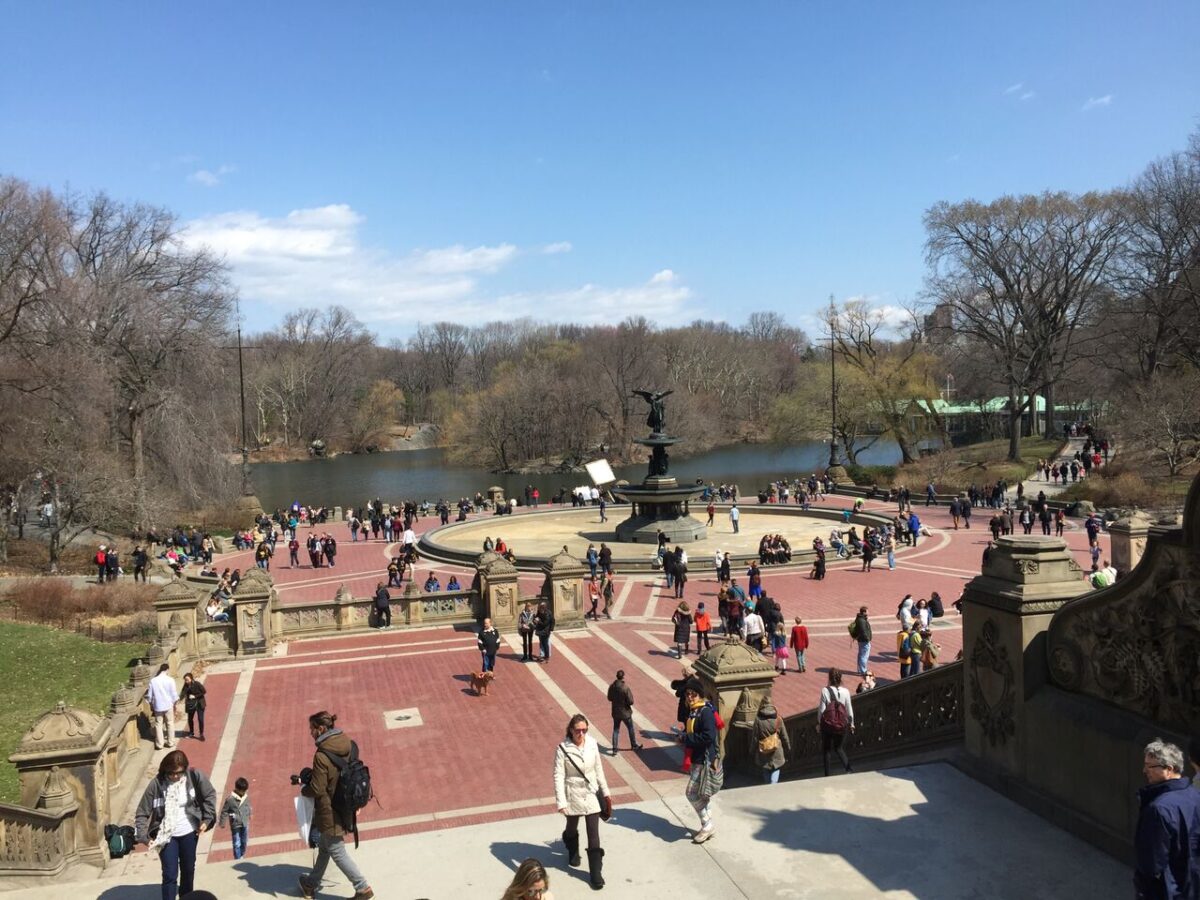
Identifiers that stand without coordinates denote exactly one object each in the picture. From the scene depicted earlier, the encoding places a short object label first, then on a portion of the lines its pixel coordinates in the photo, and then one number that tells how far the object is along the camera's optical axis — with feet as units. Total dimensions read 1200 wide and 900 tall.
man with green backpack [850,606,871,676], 53.36
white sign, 111.64
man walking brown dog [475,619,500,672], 52.70
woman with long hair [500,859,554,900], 13.58
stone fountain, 104.27
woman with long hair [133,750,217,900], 21.07
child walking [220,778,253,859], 30.32
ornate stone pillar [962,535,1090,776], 22.99
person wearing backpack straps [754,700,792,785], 30.81
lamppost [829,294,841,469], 195.96
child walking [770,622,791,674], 56.75
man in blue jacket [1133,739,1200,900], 14.65
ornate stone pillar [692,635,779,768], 34.71
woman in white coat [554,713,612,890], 20.77
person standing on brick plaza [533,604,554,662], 57.62
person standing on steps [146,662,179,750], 42.34
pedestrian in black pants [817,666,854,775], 30.78
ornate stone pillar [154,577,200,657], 58.70
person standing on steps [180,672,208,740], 44.78
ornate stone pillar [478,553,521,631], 66.54
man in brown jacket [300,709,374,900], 19.94
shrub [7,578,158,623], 69.82
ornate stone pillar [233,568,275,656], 61.26
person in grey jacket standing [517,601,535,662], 58.85
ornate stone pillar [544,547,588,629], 67.67
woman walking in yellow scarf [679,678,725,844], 22.15
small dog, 51.21
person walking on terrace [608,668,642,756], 40.06
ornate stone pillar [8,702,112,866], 30.76
